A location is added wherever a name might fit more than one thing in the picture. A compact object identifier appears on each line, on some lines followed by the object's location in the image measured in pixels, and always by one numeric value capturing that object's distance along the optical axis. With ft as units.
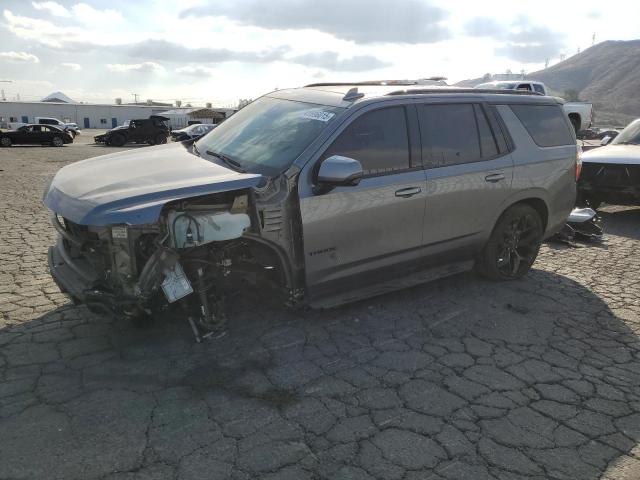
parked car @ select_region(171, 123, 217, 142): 103.51
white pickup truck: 58.59
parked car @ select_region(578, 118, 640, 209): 25.35
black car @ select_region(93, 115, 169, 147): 94.17
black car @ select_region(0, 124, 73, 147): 81.76
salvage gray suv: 10.82
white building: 202.69
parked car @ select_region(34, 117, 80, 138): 136.49
